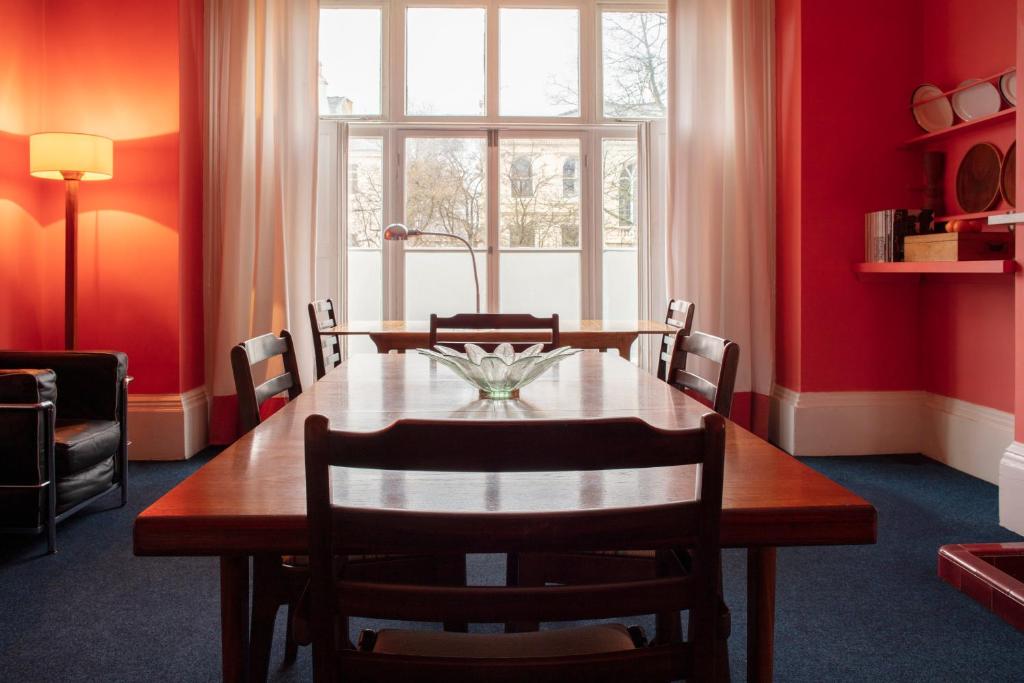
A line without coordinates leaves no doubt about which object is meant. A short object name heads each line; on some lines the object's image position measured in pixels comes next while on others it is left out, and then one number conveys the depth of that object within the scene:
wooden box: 3.76
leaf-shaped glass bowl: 1.94
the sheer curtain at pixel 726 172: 4.94
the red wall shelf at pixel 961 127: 3.63
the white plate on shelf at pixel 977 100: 3.94
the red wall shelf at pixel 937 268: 3.37
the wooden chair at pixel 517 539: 0.88
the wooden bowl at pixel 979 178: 3.88
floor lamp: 3.88
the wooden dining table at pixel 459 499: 1.03
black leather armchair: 2.88
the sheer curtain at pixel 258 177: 4.80
